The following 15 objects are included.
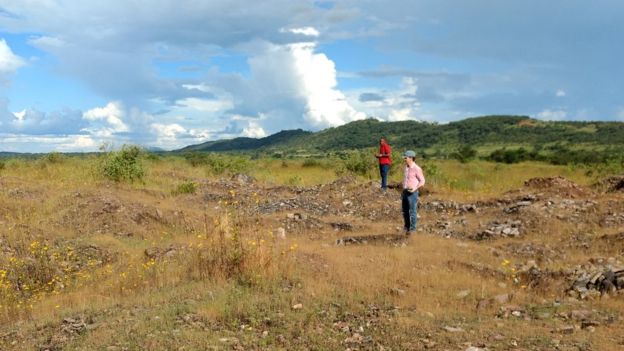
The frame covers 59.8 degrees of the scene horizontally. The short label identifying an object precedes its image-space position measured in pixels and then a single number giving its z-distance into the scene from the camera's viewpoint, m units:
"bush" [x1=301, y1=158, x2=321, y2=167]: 40.84
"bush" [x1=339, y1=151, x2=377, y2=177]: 27.59
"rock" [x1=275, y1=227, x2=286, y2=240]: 10.89
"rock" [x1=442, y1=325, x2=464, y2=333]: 5.49
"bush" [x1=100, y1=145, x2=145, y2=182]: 21.64
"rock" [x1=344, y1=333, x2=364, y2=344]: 5.24
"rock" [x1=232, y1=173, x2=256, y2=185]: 23.72
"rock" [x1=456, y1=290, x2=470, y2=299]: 6.85
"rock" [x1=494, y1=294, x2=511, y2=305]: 6.55
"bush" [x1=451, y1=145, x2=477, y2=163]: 49.11
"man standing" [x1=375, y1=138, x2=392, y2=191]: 17.75
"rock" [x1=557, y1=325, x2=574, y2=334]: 5.39
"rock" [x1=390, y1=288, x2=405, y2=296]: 6.88
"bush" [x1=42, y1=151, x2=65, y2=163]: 32.25
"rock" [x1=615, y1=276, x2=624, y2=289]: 6.82
